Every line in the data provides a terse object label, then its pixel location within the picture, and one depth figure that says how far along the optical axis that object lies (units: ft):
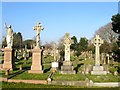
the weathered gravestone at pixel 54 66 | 64.91
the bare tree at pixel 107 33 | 139.97
